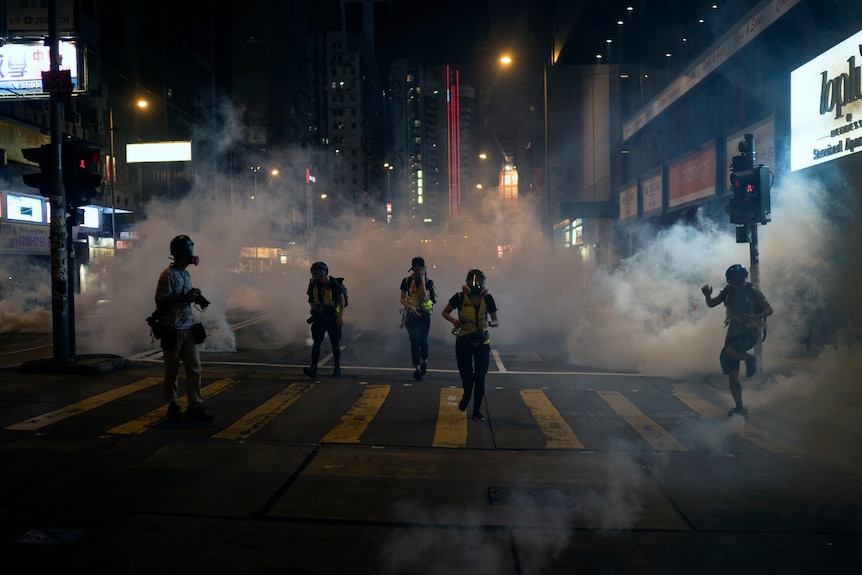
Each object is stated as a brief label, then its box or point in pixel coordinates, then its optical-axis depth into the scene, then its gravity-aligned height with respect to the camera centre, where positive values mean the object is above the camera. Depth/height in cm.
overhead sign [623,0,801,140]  1430 +552
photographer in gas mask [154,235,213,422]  676 -51
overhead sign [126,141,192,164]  2983 +568
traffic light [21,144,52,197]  959 +165
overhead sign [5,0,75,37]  1783 +719
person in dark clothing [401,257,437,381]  1009 -58
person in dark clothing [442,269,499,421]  734 -69
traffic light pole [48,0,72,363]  953 +63
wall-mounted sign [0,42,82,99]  1355 +445
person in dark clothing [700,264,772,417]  759 -69
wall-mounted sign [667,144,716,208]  1808 +257
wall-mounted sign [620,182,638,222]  2594 +261
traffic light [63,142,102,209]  966 +151
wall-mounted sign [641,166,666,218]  2245 +262
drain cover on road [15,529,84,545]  386 -154
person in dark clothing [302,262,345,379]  979 -51
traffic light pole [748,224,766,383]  932 +11
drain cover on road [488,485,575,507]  470 -166
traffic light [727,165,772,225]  926 +94
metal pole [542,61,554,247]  2911 +340
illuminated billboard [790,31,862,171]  1096 +281
